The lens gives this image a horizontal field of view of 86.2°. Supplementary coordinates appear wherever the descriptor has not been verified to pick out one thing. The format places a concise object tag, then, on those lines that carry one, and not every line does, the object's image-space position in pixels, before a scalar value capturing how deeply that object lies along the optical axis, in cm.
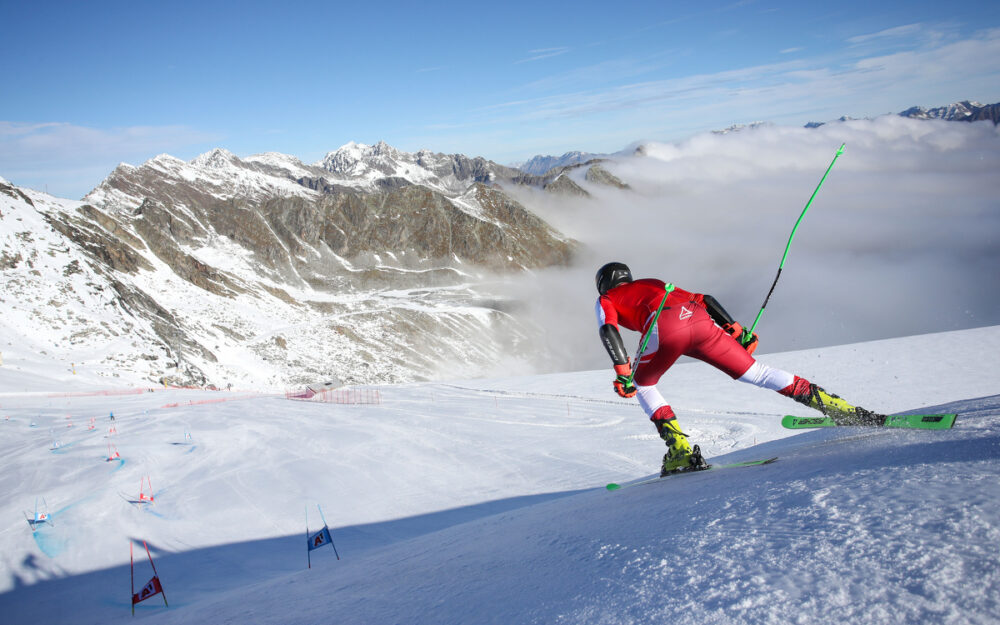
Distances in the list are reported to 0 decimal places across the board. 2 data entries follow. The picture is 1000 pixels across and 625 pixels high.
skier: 511
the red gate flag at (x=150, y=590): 660
